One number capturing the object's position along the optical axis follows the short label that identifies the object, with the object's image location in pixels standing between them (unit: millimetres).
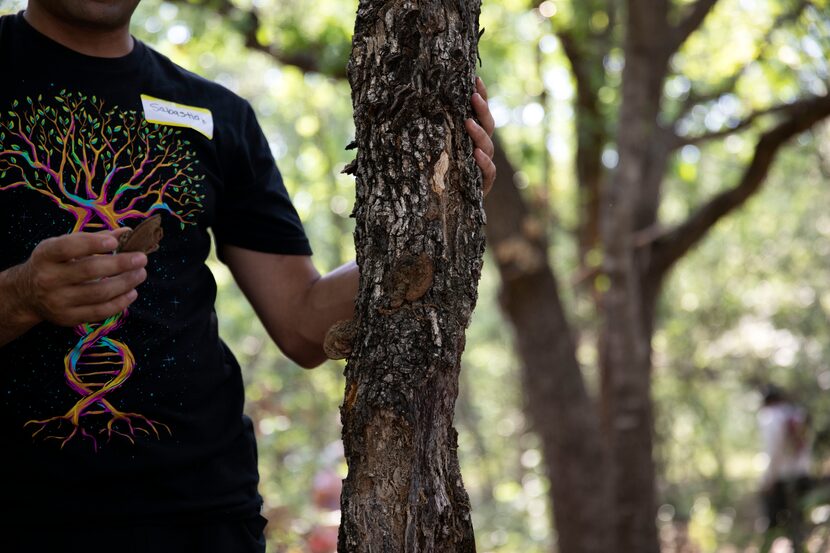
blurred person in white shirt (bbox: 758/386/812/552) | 9211
